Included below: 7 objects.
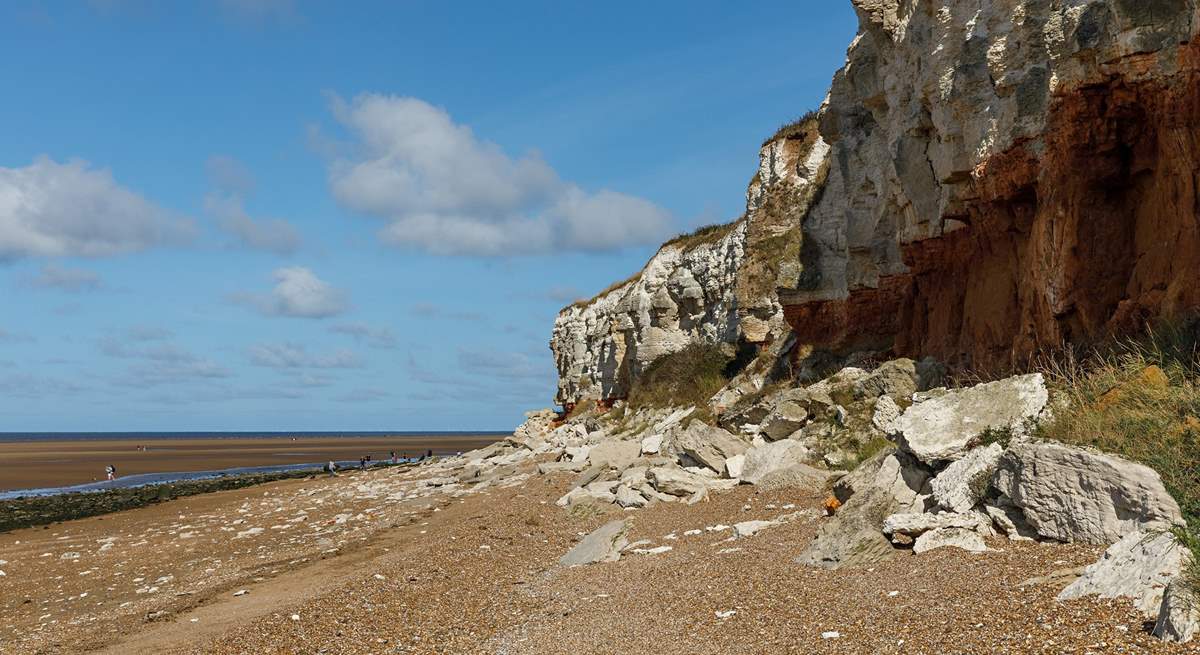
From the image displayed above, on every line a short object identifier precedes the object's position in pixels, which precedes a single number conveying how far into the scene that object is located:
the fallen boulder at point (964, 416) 10.78
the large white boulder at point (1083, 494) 7.39
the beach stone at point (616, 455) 22.03
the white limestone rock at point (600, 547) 12.68
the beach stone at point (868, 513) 9.37
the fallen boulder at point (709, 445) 18.14
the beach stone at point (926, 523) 8.95
